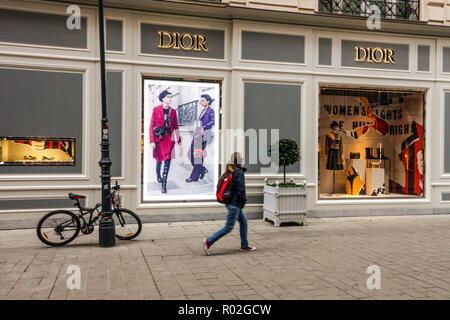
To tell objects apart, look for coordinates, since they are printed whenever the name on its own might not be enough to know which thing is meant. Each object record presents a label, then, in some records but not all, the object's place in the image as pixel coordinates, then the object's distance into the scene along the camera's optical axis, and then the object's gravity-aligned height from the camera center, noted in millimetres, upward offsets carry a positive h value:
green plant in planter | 10727 +48
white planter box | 10555 -1228
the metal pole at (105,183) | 8172 -561
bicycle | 8203 -1383
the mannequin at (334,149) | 12891 +186
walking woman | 7645 -822
